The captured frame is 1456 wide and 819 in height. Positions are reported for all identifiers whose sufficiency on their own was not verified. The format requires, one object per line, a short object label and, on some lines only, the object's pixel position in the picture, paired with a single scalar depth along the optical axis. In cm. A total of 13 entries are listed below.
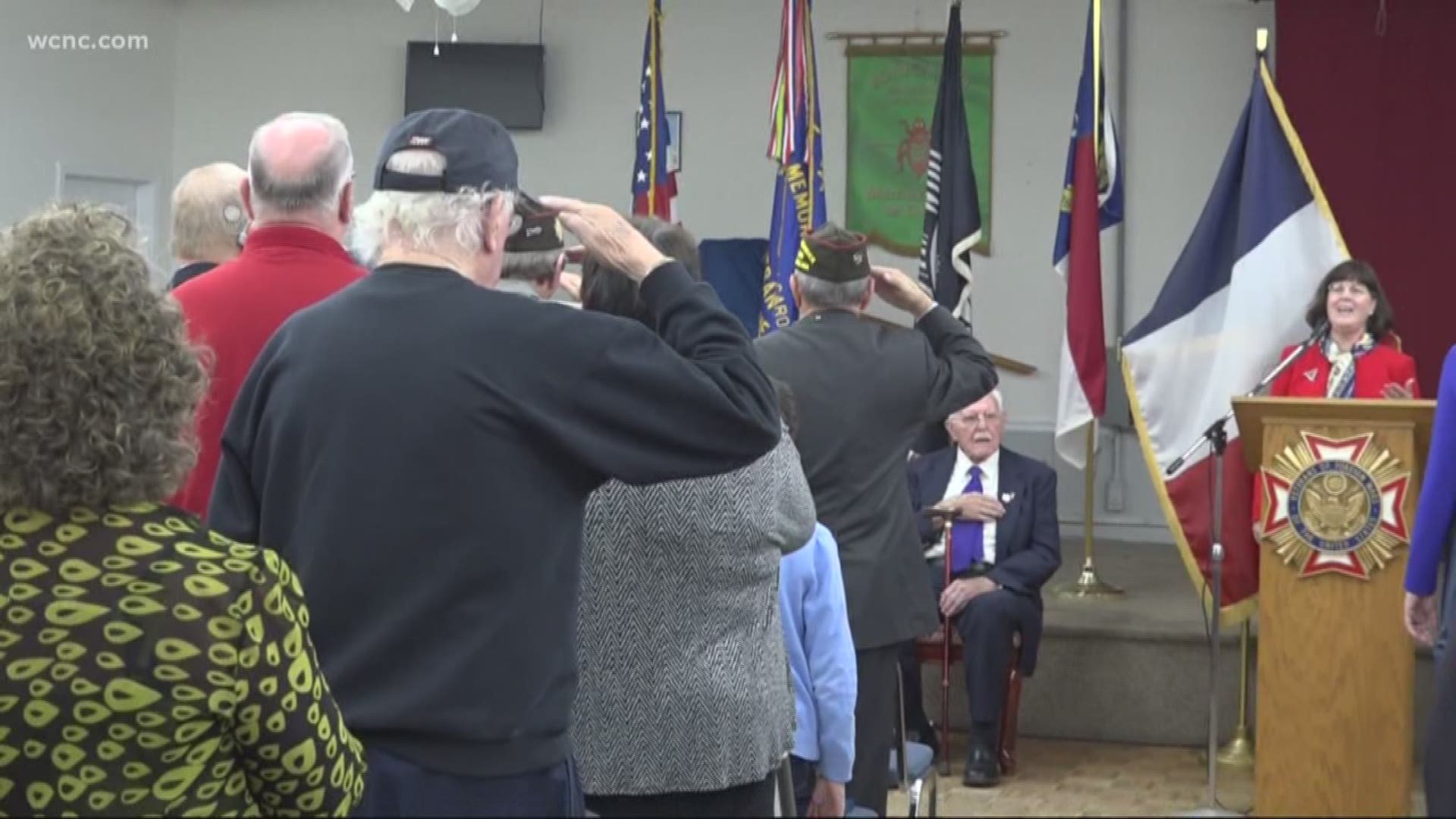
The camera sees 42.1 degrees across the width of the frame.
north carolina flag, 663
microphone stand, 508
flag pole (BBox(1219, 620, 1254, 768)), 562
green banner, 888
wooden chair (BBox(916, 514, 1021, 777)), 566
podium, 480
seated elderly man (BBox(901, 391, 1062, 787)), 562
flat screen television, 941
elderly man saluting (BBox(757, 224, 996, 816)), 375
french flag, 581
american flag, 705
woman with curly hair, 152
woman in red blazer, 552
